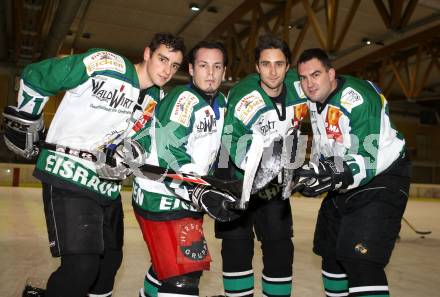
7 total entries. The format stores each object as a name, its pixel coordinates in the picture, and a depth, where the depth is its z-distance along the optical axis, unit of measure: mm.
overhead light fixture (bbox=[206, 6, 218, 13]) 10058
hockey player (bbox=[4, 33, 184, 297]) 1865
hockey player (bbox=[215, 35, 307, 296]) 2363
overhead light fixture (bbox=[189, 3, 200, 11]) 9958
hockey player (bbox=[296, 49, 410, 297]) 2018
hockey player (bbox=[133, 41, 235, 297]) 1937
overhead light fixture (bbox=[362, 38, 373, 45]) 11914
